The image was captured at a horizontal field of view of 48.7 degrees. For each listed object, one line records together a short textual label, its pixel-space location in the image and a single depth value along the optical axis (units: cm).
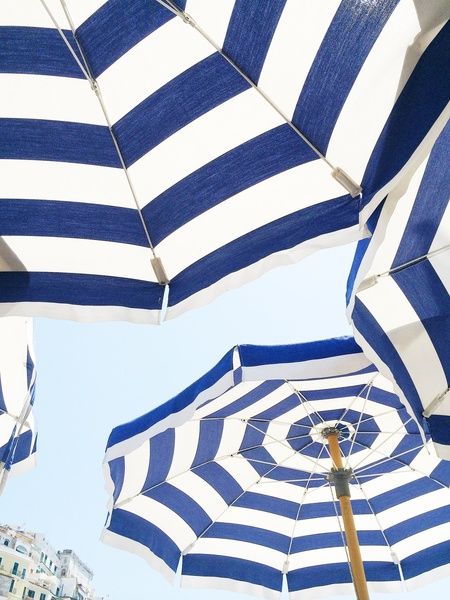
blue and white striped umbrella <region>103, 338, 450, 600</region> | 439
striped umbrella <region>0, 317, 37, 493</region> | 341
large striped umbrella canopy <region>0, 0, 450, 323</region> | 180
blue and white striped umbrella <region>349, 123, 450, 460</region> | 269
